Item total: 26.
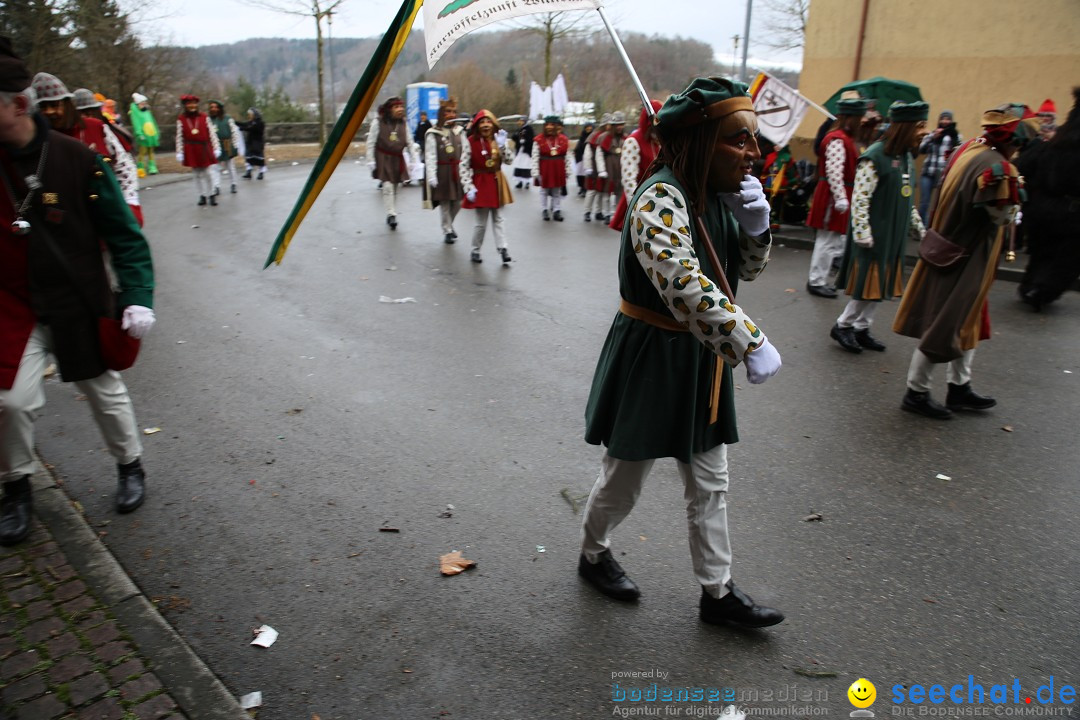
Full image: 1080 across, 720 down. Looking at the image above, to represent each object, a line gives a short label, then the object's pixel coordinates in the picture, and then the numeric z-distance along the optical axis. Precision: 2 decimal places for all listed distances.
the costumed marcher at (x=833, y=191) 7.32
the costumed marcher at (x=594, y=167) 13.04
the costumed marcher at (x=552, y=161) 13.50
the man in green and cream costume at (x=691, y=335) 2.53
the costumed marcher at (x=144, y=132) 19.95
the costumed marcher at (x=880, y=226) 5.91
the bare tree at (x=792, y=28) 31.92
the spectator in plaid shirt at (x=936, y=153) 11.11
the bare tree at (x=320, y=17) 27.40
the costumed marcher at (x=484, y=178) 9.62
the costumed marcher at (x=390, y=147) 12.70
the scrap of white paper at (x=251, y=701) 2.62
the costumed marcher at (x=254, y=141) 19.19
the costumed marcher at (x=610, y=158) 12.93
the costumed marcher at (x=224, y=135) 15.22
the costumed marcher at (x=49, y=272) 3.30
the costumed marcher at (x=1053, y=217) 7.65
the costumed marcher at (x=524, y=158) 19.22
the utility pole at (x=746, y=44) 18.17
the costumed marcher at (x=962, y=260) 4.68
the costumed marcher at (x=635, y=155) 8.10
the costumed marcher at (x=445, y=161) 10.62
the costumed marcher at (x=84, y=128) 6.01
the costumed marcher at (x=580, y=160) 16.31
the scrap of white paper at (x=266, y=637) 2.91
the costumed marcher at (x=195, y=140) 13.46
